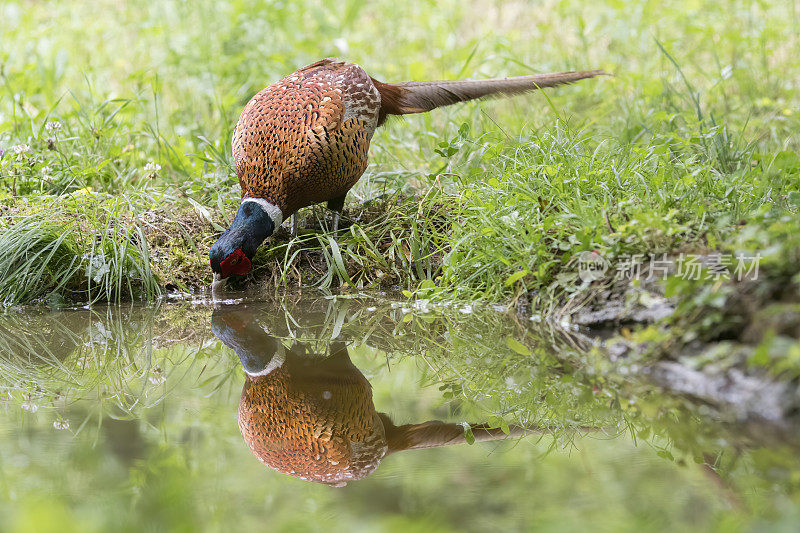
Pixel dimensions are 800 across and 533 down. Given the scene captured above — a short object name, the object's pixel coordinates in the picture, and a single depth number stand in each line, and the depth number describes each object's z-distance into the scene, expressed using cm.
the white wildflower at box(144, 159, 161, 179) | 948
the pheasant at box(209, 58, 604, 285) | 822
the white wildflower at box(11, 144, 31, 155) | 922
